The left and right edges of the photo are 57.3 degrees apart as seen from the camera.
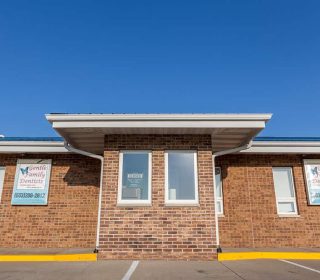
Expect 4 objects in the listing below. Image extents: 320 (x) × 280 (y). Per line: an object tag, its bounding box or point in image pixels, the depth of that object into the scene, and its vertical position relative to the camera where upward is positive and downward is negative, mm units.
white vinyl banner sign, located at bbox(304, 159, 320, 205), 10430 +1433
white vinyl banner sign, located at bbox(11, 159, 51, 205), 10281 +1273
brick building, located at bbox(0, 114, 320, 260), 7807 +1024
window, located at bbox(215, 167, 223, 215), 10328 +993
